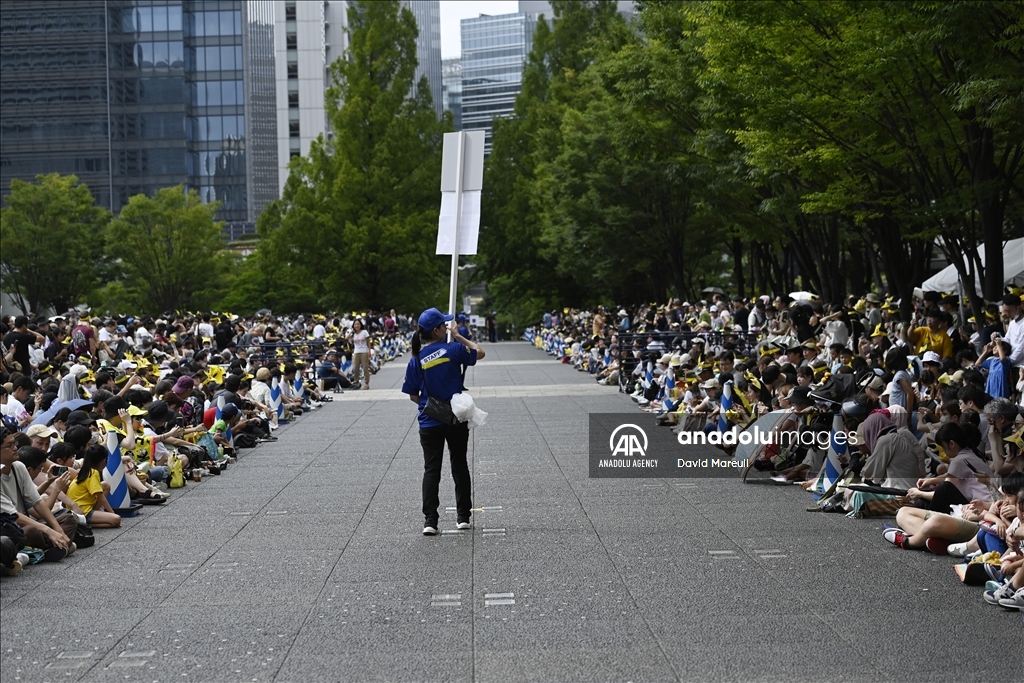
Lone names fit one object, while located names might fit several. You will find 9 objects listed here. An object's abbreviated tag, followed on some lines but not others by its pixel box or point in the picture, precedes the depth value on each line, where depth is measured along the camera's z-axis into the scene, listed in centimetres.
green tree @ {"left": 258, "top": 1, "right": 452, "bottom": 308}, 6091
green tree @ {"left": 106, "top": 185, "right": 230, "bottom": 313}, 5950
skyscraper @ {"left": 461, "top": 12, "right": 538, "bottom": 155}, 16175
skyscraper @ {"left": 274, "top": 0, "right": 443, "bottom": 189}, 10019
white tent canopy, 2412
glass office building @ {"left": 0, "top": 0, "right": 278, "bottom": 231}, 8650
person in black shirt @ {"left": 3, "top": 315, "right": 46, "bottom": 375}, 2195
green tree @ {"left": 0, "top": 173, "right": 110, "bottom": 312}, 5453
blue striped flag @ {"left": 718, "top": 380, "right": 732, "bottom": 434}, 1672
